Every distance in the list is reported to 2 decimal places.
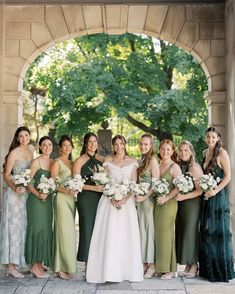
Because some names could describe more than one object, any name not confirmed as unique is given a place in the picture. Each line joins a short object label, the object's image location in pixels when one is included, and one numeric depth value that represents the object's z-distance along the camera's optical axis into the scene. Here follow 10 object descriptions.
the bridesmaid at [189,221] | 6.03
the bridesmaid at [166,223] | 5.98
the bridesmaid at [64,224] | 6.01
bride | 5.83
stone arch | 7.87
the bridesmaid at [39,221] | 6.01
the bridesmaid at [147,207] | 6.00
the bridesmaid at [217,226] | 5.92
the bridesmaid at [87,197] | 6.07
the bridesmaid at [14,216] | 6.09
